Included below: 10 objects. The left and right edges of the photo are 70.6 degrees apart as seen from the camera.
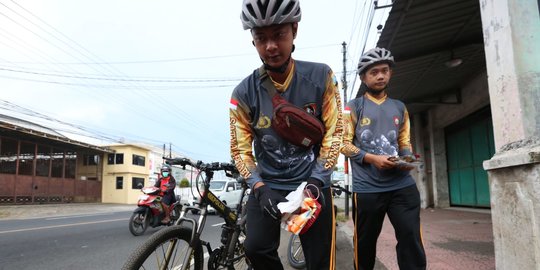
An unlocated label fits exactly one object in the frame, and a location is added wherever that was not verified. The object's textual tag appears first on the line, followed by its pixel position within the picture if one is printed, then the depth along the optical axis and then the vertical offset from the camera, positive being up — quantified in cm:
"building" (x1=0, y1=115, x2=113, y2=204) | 2362 +104
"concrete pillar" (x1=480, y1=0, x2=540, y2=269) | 260 +33
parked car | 1615 -40
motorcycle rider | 884 -21
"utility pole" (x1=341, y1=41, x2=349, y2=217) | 2033 +575
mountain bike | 233 -43
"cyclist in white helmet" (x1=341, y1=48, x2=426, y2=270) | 256 +6
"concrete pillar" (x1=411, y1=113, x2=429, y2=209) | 1354 +93
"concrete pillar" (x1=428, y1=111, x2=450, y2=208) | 1260 +18
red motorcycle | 824 -72
